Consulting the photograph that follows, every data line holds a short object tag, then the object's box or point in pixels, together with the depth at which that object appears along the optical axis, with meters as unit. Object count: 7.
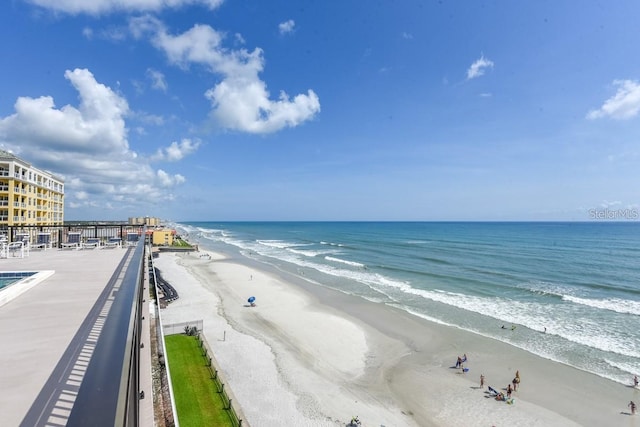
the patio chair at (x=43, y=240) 17.98
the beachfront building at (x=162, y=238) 65.62
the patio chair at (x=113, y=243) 18.41
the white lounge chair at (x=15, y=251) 14.19
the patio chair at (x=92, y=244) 18.00
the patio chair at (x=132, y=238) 21.79
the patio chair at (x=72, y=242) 17.75
